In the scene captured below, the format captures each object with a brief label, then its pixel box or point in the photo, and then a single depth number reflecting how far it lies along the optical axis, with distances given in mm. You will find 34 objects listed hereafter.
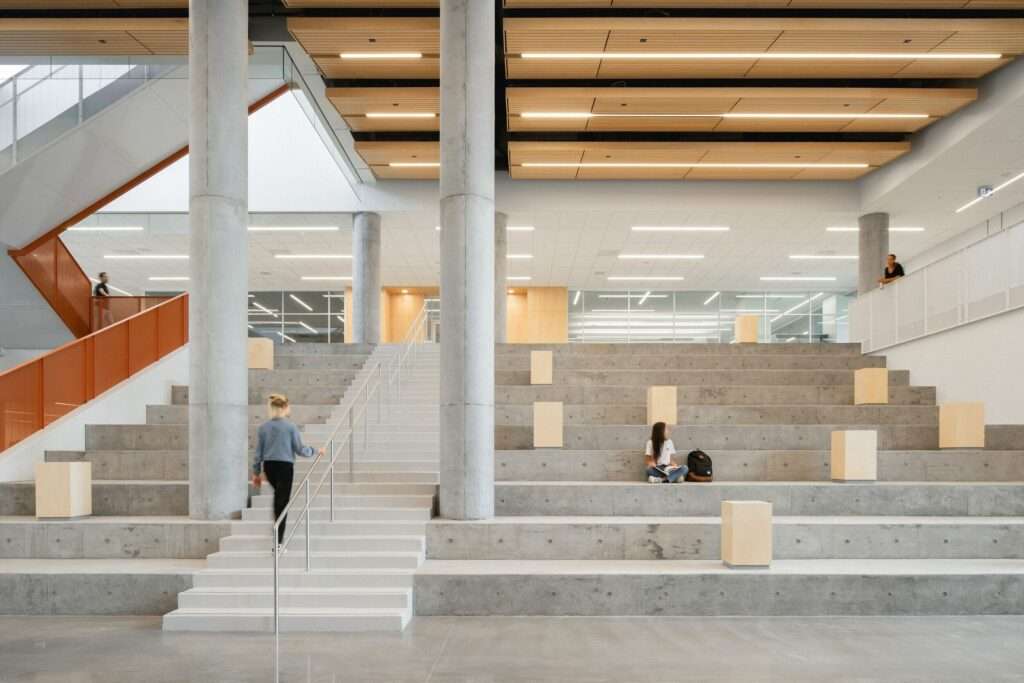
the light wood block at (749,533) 10516
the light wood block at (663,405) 15211
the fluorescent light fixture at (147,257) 29578
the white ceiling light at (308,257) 29875
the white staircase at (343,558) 9547
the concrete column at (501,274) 23297
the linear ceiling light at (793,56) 15492
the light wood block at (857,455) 13164
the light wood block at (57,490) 12086
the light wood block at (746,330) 23734
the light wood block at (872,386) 16672
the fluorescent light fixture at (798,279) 33750
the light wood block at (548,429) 14516
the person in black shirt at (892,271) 20375
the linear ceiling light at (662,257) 29203
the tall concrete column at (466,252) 12102
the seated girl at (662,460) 13312
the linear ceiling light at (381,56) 15883
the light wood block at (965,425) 14312
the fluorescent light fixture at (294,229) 25656
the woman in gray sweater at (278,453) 11000
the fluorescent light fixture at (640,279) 33406
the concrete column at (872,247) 22844
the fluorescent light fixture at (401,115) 18625
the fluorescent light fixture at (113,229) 26031
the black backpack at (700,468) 13344
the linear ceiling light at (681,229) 25250
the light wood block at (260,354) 18953
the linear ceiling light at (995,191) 20491
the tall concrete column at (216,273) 12359
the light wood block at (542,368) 17625
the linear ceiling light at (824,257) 29281
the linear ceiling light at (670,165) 21469
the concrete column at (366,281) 23859
